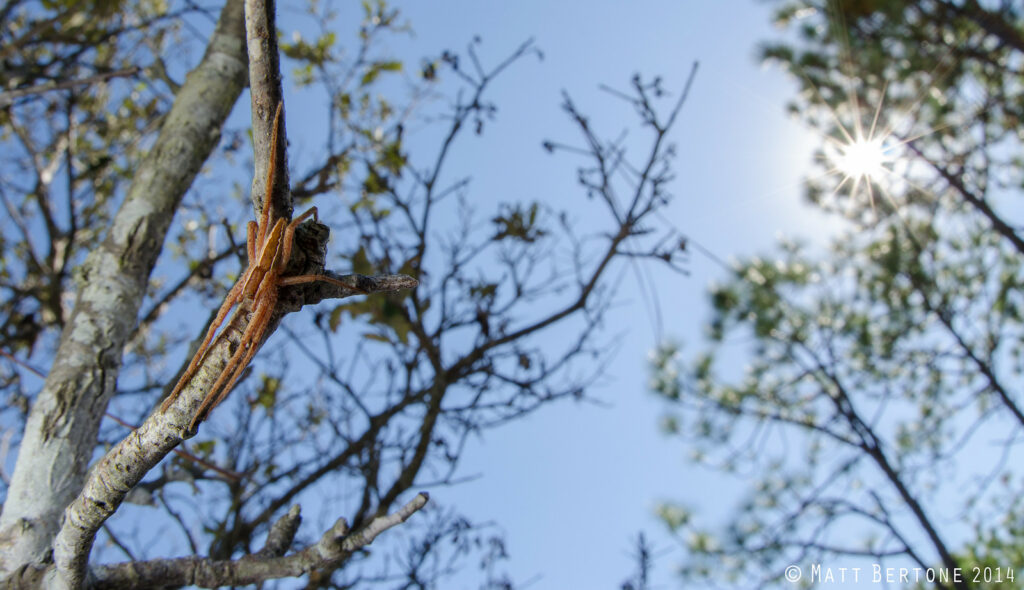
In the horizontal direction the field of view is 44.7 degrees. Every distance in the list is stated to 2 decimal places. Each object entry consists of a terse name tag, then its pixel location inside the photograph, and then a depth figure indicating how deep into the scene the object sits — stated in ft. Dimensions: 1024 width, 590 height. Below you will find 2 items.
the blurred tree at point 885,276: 10.05
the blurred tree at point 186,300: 0.82
